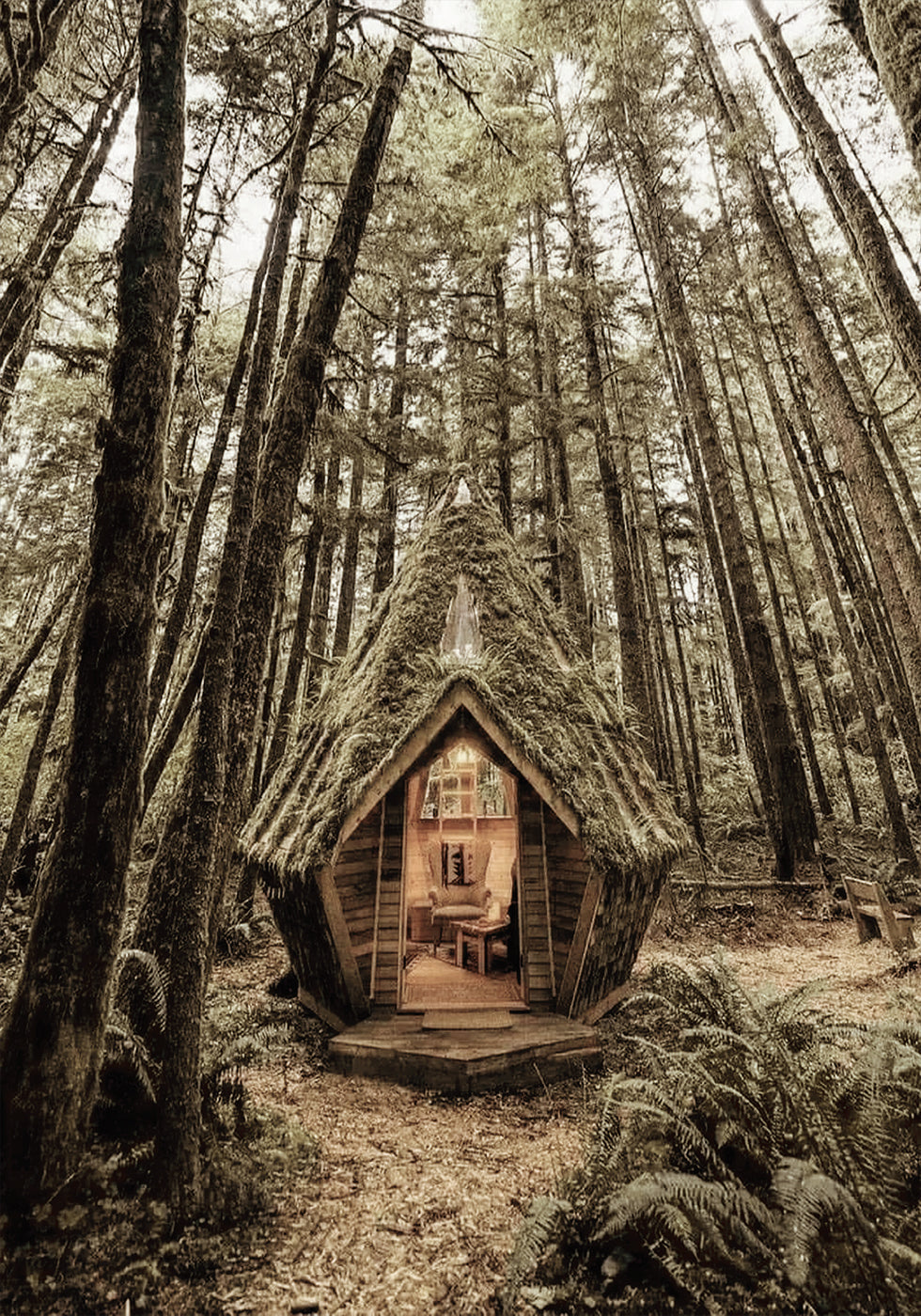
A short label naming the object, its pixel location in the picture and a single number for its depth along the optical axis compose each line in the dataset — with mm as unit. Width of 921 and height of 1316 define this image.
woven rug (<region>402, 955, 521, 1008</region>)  6504
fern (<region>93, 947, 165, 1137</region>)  3336
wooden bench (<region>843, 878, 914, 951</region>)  7387
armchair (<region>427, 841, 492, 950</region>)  8359
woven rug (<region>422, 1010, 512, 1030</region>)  5398
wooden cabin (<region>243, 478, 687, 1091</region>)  5312
